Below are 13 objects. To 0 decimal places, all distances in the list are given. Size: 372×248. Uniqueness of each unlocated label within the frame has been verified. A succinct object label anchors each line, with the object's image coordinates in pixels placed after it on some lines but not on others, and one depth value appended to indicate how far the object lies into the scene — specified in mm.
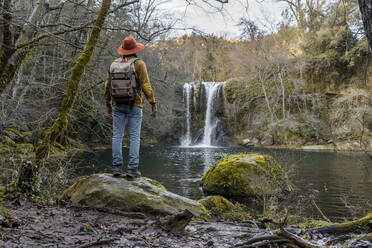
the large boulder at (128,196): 4250
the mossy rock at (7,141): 10934
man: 4379
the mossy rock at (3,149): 8548
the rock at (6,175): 4635
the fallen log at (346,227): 2773
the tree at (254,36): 27773
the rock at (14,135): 12406
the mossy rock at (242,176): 8430
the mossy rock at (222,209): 5418
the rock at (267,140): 27572
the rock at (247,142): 29188
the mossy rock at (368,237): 2493
